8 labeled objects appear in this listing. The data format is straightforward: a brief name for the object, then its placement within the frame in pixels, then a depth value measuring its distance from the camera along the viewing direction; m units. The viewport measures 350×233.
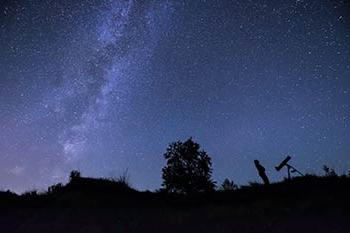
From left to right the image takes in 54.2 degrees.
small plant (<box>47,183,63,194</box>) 19.91
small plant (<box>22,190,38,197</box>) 19.89
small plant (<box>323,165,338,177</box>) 16.93
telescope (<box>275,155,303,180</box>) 20.54
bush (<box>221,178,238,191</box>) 17.82
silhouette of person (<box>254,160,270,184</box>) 18.90
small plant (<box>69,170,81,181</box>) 19.90
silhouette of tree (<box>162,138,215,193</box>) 34.31
